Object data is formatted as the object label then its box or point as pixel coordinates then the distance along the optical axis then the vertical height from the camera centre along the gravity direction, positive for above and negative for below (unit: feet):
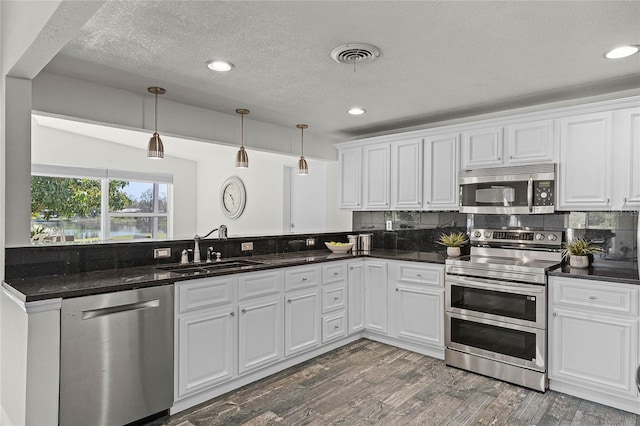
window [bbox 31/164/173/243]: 19.03 +0.30
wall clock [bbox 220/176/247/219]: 21.45 +0.70
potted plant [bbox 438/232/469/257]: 12.37 -0.99
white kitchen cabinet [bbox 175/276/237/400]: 8.43 -2.80
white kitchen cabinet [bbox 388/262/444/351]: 11.60 -2.82
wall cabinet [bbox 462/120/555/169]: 10.63 +1.90
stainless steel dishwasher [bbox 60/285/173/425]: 6.91 -2.80
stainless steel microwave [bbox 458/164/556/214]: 10.59 +0.62
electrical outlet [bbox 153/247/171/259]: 10.23 -1.15
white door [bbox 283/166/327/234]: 17.46 +0.50
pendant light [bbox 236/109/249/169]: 11.55 +1.49
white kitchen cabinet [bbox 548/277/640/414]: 8.55 -2.93
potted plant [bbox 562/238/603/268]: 10.09 -1.04
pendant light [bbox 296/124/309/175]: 13.37 +1.47
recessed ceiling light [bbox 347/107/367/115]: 12.02 +3.10
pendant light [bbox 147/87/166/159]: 9.46 +1.47
